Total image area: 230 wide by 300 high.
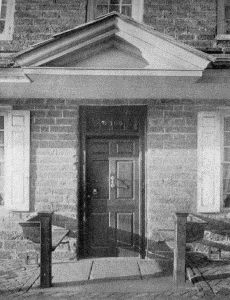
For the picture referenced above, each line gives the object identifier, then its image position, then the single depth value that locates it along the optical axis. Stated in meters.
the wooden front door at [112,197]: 6.84
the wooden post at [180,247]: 5.33
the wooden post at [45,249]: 5.24
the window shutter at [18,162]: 6.64
